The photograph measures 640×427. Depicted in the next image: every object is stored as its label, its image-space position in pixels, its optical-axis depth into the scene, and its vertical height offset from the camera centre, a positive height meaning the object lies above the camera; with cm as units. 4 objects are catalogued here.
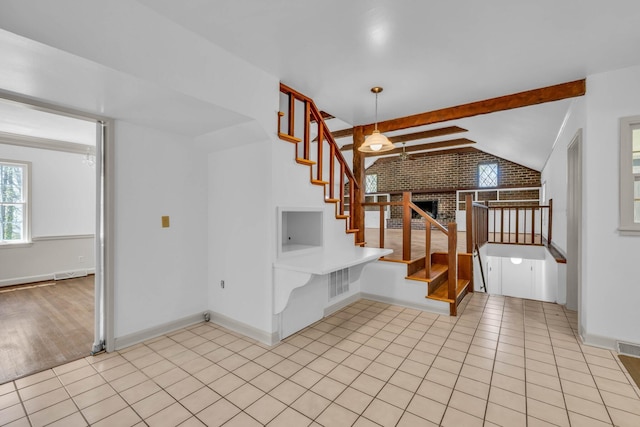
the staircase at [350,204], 317 +12
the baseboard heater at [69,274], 525 -117
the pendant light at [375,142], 356 +86
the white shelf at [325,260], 253 -49
